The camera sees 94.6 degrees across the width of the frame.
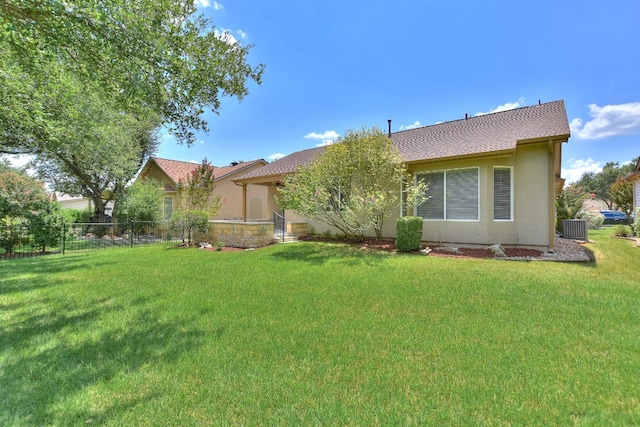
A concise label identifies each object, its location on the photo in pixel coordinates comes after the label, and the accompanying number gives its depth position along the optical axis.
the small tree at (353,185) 10.51
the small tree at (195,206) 13.51
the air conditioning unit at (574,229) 13.16
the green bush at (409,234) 9.84
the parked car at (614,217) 29.92
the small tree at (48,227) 11.68
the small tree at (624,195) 21.83
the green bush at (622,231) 14.19
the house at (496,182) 9.56
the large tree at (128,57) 4.42
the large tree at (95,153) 10.81
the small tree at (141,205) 18.73
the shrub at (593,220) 18.57
